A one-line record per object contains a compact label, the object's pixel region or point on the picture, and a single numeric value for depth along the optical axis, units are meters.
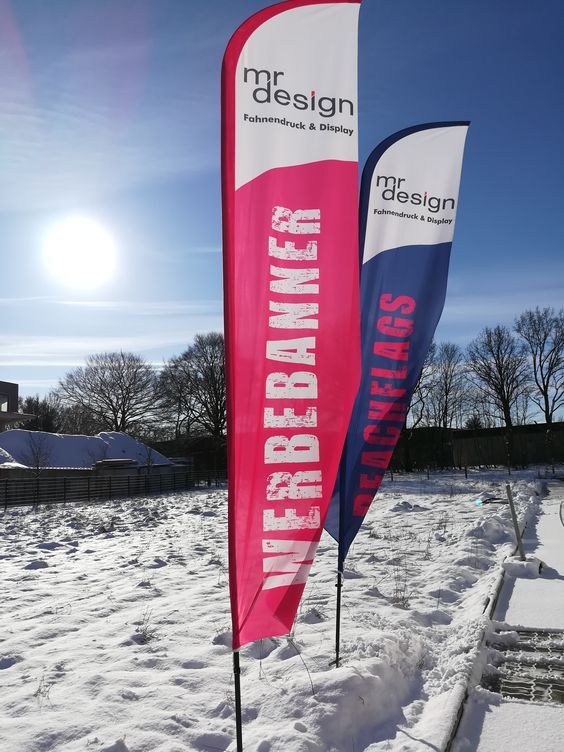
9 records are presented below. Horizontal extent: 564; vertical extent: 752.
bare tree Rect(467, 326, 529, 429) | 51.22
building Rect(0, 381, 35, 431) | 55.25
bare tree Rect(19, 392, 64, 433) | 71.38
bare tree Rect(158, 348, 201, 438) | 54.00
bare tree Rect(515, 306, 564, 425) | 50.66
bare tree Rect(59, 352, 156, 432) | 62.59
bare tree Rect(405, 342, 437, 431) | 49.31
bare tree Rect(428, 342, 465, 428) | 56.62
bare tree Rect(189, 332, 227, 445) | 52.08
